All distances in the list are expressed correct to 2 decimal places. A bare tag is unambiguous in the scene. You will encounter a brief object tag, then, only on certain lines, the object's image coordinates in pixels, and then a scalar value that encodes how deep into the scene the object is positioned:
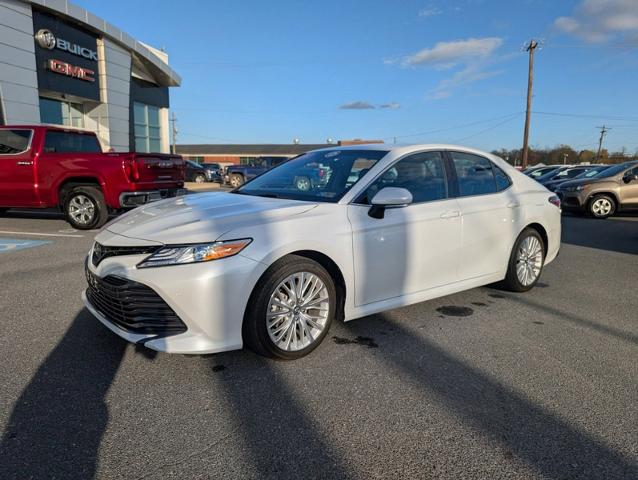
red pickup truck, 8.47
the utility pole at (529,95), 30.50
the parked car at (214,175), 32.50
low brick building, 79.96
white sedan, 2.87
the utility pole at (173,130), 70.44
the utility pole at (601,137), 79.06
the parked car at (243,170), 26.19
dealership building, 17.20
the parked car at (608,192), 12.24
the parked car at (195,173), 30.76
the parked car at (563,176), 13.78
